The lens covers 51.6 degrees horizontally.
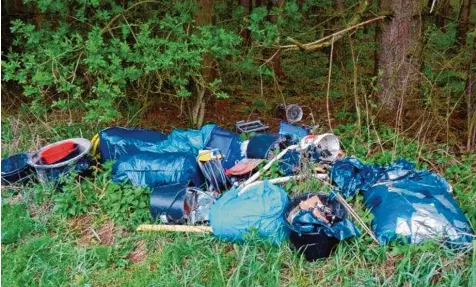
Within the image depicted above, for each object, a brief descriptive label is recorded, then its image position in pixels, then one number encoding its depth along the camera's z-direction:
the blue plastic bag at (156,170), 4.05
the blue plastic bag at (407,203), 3.12
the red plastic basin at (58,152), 4.35
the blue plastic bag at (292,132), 4.54
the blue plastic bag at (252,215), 3.32
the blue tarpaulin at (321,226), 3.08
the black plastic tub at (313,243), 3.08
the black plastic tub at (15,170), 4.28
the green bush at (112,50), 4.28
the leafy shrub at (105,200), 3.82
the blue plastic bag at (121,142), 4.49
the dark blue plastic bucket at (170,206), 3.66
